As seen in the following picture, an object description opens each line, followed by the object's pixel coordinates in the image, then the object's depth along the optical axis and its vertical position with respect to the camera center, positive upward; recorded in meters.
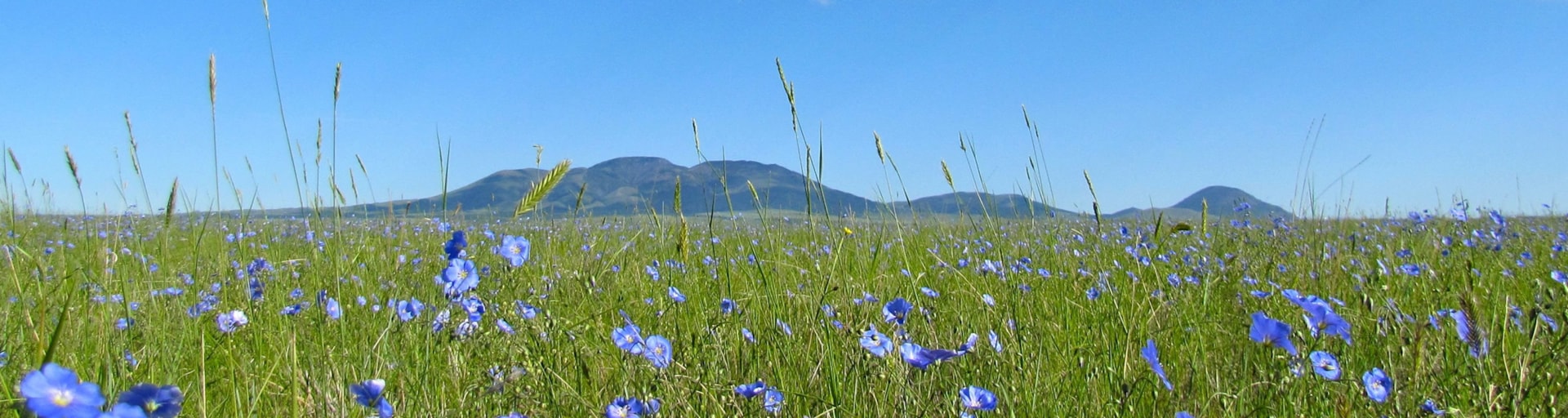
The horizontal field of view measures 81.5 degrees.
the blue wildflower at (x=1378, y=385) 1.48 -0.28
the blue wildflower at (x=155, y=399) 0.78 -0.16
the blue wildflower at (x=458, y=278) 1.74 -0.11
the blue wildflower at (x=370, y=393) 1.25 -0.24
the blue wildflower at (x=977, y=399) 1.37 -0.27
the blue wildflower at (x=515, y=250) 2.13 -0.07
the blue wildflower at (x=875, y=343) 1.51 -0.21
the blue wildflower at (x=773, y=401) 1.35 -0.27
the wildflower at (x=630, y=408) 1.38 -0.29
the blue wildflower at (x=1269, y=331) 1.53 -0.18
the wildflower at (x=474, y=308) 1.81 -0.18
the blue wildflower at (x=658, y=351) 1.56 -0.23
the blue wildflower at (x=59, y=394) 0.70 -0.14
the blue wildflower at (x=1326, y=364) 1.58 -0.25
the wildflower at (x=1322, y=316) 1.52 -0.16
